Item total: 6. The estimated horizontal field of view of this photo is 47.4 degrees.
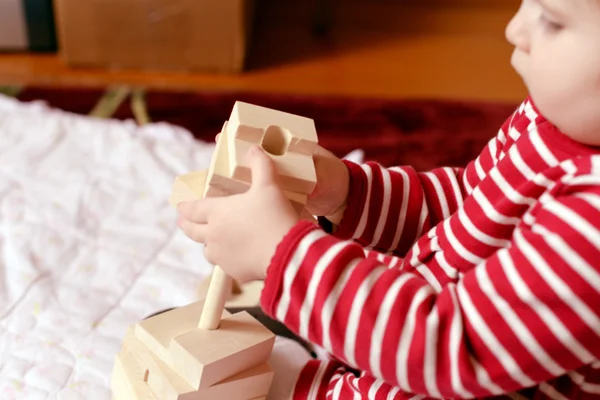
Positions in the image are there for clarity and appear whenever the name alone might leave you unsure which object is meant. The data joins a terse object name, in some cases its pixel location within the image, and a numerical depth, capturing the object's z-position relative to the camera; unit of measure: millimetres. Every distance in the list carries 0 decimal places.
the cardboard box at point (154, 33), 1474
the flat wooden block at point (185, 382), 541
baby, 415
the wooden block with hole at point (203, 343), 537
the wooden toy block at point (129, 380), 569
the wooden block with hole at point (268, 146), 484
